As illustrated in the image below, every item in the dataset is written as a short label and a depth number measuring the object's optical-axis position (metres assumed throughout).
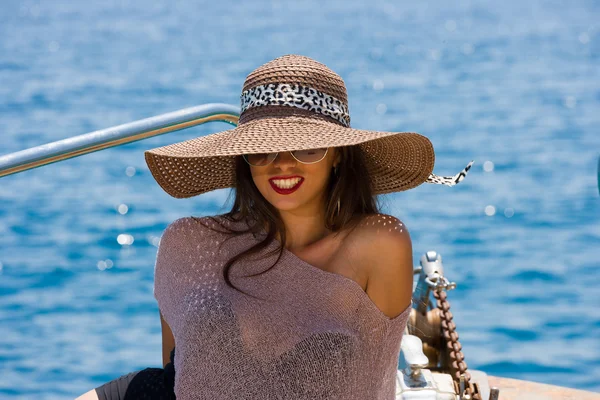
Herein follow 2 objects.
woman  2.23
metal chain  2.80
